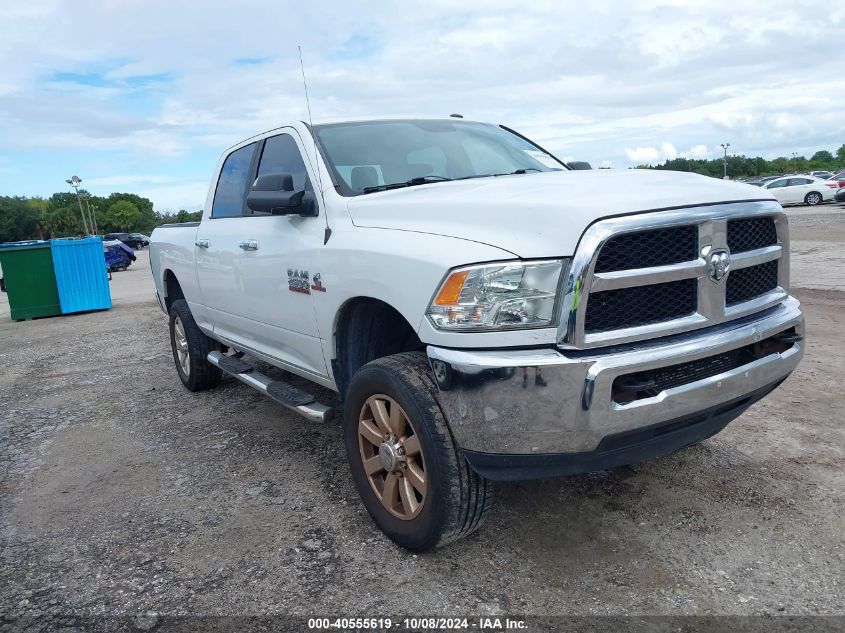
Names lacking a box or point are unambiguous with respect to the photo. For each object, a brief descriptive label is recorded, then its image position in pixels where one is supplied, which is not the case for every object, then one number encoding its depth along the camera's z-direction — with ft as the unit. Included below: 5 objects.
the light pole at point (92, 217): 248.77
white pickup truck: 7.50
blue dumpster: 40.27
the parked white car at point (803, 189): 93.66
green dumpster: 38.88
